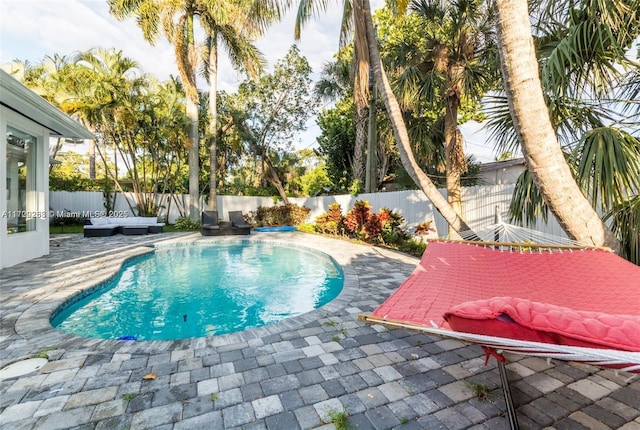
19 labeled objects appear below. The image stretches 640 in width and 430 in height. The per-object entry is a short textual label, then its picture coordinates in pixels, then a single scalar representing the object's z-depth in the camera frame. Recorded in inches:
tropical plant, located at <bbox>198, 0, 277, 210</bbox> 488.4
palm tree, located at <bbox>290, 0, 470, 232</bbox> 192.5
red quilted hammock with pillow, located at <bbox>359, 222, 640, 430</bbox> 42.8
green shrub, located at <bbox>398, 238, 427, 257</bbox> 326.7
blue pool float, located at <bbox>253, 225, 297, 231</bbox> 555.2
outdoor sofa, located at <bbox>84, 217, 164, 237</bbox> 425.7
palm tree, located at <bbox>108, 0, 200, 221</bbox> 469.7
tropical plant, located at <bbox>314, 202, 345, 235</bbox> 449.1
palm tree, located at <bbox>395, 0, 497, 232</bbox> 232.1
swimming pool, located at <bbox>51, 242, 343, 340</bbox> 168.1
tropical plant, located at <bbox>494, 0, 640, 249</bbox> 108.6
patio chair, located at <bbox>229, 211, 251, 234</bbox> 491.2
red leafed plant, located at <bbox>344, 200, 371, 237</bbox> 392.3
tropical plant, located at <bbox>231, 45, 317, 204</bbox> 659.4
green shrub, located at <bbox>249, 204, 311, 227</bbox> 623.2
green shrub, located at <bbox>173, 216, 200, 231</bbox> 545.0
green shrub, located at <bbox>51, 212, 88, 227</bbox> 558.9
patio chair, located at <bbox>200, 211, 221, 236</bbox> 472.4
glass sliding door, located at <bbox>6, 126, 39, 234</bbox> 237.9
